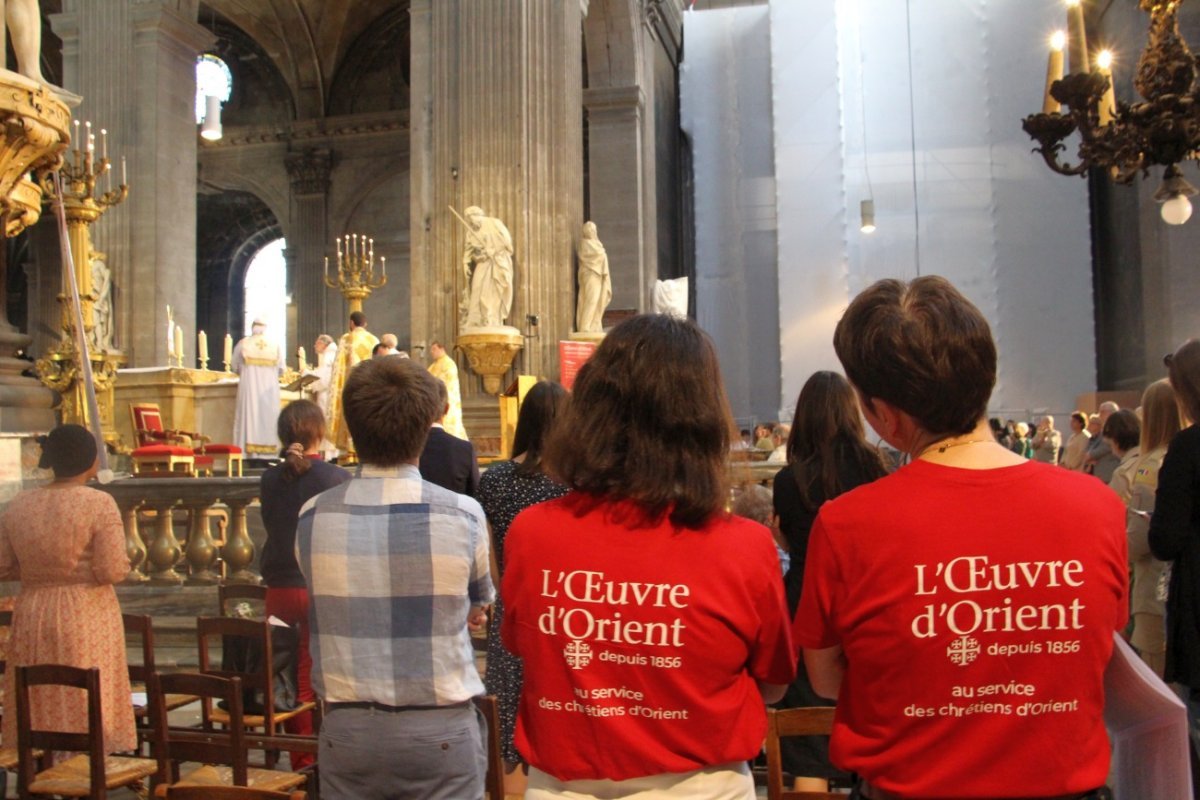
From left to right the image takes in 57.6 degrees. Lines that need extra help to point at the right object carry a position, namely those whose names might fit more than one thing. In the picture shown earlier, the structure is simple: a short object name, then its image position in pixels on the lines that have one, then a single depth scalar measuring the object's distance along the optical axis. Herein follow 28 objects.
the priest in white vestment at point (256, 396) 12.96
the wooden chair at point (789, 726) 2.20
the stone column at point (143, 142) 14.77
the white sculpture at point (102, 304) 14.07
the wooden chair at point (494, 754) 2.47
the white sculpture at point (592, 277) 14.34
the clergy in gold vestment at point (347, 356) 10.91
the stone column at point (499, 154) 13.19
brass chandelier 7.71
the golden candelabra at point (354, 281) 12.38
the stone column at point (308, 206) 23.95
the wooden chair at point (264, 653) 3.29
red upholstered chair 11.30
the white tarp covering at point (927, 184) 18.08
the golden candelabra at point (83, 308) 9.54
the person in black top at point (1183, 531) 2.92
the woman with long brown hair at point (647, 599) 1.51
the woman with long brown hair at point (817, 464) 2.87
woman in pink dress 3.19
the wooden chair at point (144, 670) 3.47
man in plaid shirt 2.12
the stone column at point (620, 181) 18.88
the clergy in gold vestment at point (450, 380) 10.74
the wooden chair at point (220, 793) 2.00
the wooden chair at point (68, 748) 2.71
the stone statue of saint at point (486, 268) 12.81
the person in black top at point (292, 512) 3.77
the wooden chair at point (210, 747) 2.53
